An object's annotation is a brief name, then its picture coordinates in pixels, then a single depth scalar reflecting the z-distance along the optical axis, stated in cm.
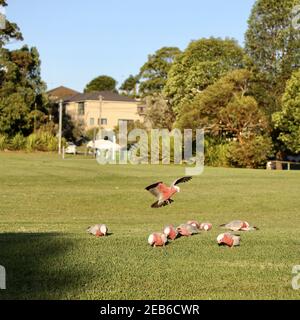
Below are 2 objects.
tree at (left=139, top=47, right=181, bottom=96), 8212
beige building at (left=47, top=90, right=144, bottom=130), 9624
